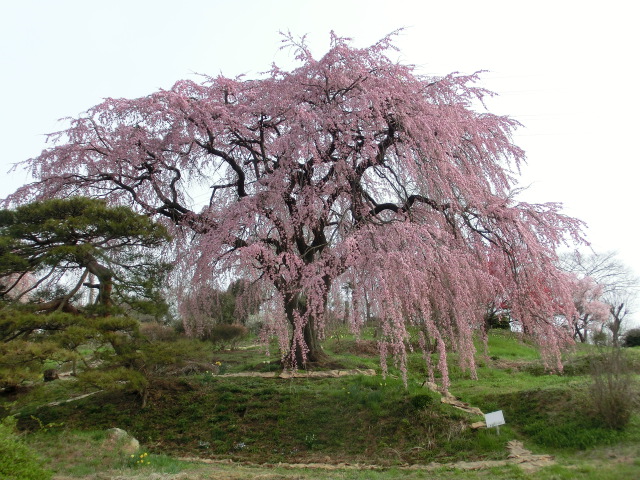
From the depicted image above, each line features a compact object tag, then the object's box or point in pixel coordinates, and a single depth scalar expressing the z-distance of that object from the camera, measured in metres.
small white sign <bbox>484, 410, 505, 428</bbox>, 6.21
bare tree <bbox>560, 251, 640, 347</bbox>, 26.09
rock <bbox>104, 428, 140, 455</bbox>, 6.76
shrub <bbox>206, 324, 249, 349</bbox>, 15.02
